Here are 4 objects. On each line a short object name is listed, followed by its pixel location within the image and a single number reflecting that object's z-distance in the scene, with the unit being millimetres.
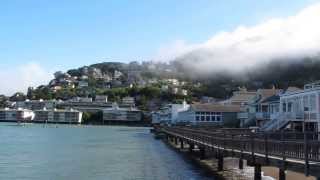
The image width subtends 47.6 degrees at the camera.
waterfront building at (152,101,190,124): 100189
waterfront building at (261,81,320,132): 34692
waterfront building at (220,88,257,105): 87053
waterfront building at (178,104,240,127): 74373
